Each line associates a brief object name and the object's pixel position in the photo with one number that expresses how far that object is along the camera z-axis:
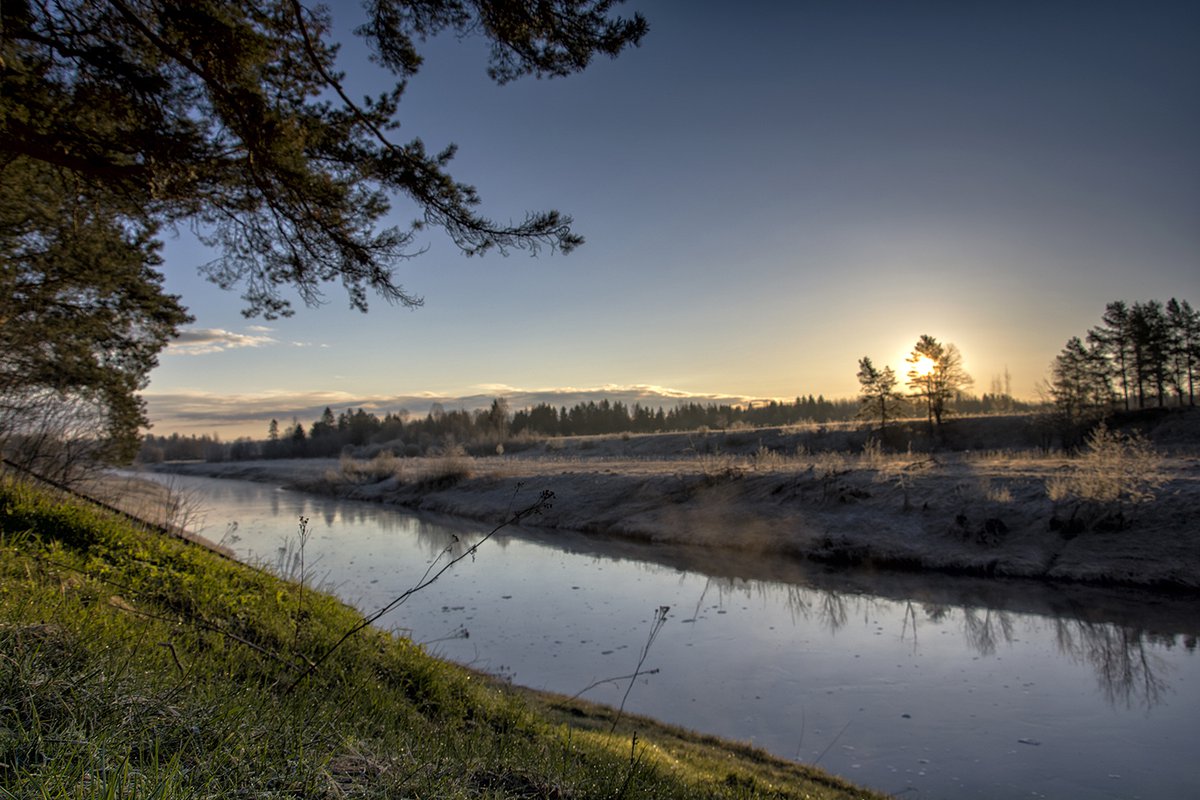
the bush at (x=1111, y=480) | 15.62
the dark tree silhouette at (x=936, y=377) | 45.12
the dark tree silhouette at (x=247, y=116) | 6.49
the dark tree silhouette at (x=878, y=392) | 44.84
